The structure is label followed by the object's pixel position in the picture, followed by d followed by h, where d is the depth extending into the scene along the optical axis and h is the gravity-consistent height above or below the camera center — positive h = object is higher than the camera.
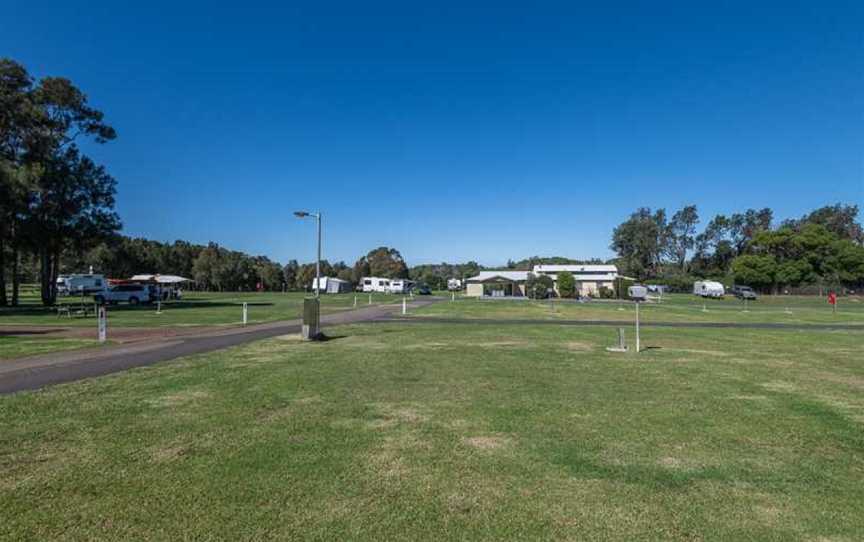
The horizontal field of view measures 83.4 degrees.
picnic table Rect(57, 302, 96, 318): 27.81 -1.80
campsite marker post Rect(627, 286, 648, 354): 14.65 -0.25
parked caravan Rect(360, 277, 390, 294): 94.38 -0.13
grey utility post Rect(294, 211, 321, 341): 16.34 -1.22
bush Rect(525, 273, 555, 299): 75.56 -0.25
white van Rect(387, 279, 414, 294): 90.25 -0.56
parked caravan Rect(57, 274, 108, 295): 50.97 -0.24
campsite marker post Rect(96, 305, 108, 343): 15.42 -1.42
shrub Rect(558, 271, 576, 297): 75.88 -0.06
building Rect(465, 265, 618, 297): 84.44 +0.37
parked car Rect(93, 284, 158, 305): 45.53 -1.15
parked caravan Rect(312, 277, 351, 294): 96.50 -0.47
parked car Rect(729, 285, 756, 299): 70.69 -0.96
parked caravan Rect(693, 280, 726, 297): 73.69 -0.44
